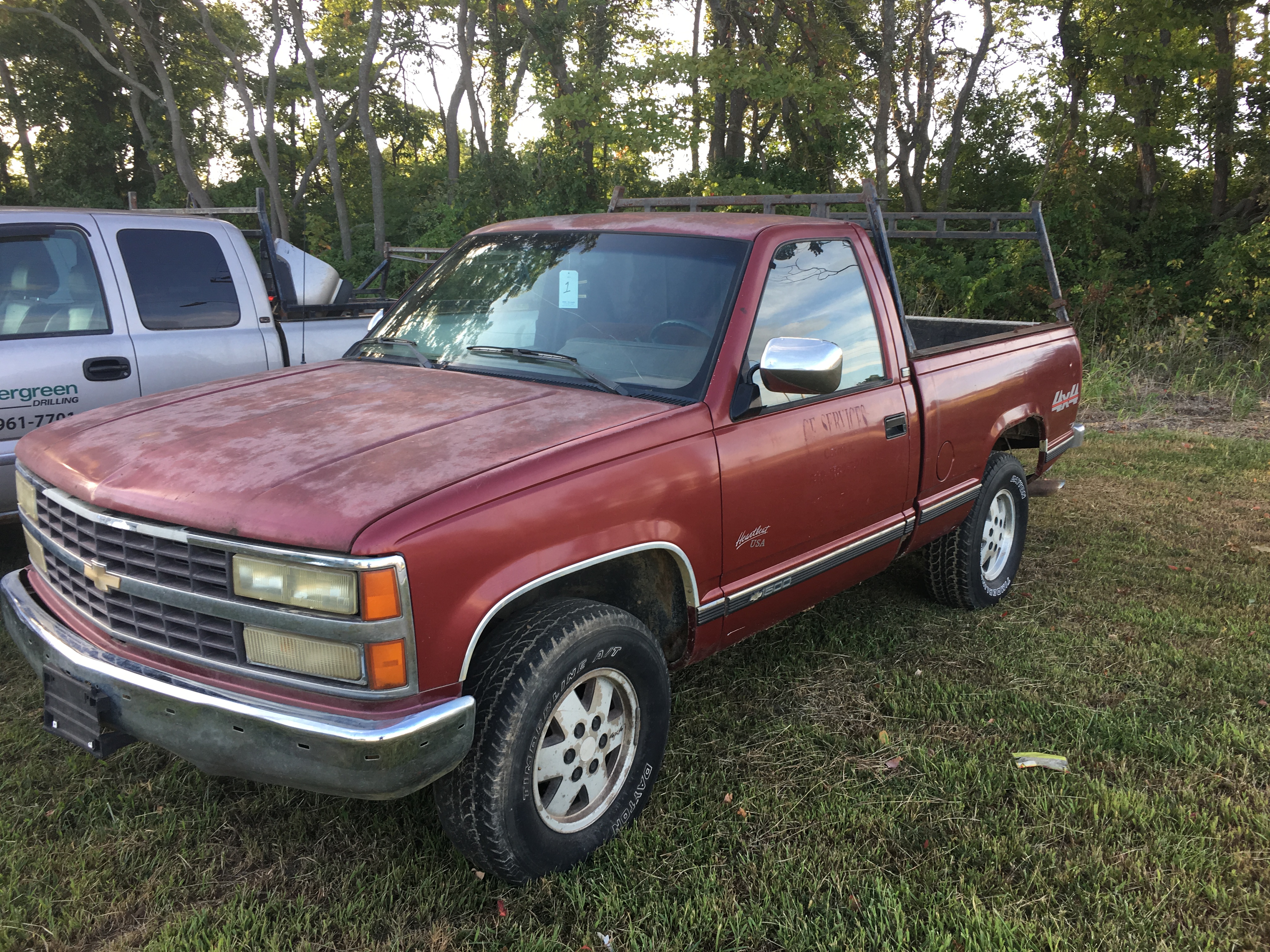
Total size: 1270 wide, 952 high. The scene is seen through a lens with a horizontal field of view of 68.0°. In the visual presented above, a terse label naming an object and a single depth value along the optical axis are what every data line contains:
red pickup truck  2.30
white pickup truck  4.77
